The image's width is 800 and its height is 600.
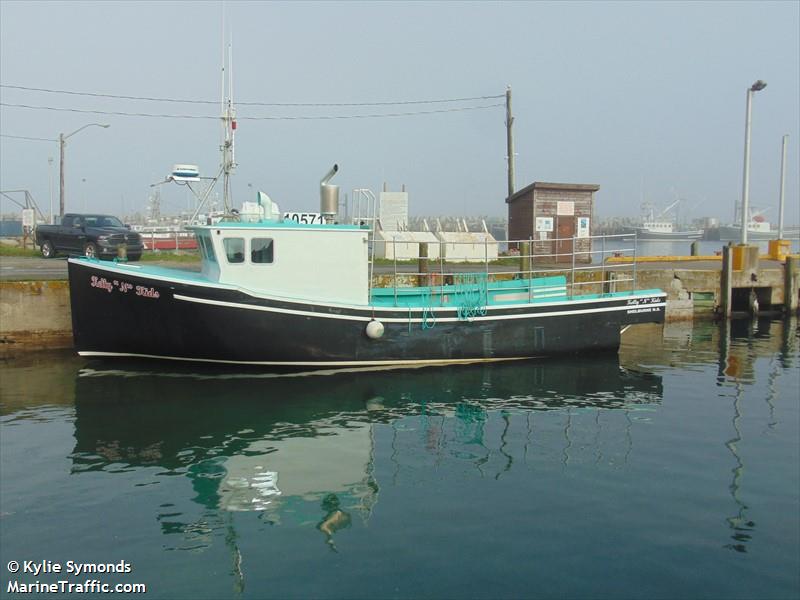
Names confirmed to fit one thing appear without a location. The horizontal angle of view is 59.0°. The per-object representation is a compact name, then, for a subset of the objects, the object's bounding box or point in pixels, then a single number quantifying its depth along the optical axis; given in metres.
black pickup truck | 21.80
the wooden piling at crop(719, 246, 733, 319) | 22.59
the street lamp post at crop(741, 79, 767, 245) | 23.05
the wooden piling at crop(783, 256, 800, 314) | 23.62
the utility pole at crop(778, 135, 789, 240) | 31.37
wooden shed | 27.03
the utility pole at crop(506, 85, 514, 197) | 27.95
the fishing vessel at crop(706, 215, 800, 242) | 115.12
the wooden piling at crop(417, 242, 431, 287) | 18.38
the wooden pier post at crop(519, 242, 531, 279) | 20.59
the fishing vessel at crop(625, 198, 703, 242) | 112.85
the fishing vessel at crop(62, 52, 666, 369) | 13.12
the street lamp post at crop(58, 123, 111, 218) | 32.66
